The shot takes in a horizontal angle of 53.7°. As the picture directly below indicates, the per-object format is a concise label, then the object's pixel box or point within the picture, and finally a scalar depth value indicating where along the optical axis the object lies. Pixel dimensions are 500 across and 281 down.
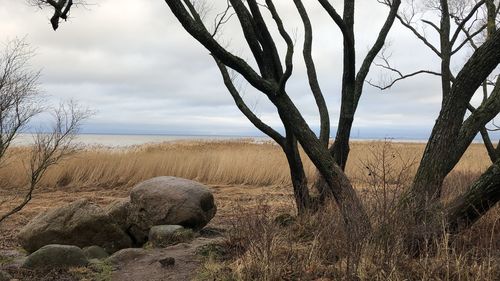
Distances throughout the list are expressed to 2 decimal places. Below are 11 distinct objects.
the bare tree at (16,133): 6.82
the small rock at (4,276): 5.52
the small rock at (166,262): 5.78
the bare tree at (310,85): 5.35
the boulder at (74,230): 7.48
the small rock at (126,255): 6.43
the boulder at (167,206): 7.92
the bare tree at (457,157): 4.65
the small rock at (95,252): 7.03
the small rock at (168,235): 7.17
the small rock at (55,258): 6.25
